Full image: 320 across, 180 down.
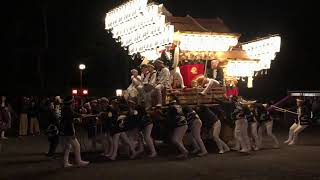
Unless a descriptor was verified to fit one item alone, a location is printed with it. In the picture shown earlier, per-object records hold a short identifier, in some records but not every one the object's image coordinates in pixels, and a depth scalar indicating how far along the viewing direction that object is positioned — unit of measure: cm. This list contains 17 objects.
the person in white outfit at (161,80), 1580
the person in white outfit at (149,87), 1611
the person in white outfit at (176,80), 1689
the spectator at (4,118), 1798
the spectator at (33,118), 2309
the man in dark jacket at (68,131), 1198
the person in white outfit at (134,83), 1711
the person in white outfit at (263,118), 1598
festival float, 1620
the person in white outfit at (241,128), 1437
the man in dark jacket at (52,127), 1419
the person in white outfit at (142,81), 1652
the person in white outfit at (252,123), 1493
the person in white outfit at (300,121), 1675
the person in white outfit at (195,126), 1405
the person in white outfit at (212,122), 1447
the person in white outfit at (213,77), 1620
